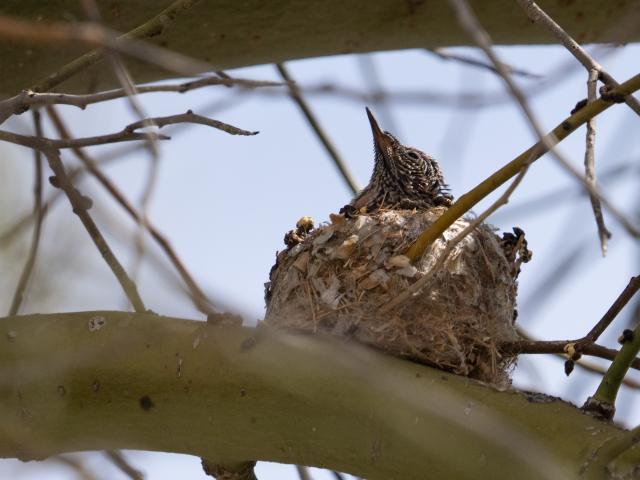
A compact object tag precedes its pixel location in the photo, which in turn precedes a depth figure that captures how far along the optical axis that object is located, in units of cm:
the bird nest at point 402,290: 715
